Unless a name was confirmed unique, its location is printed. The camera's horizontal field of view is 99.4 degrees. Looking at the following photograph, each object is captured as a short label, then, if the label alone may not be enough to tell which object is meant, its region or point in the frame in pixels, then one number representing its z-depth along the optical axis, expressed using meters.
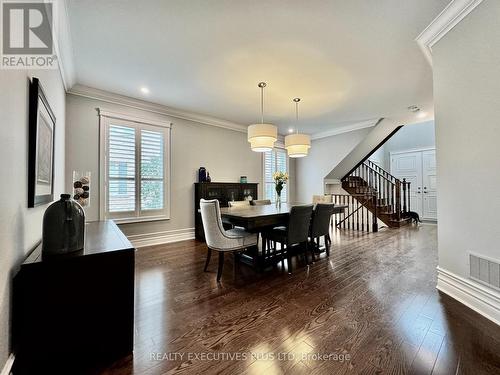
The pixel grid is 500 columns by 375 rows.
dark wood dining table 2.57
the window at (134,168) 3.74
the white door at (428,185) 7.25
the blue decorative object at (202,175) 4.78
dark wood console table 1.16
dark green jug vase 1.27
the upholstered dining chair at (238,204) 4.04
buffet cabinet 4.63
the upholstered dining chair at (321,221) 3.26
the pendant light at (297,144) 3.74
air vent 1.72
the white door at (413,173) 7.62
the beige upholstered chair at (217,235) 2.47
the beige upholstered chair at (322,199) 4.33
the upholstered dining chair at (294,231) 2.81
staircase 5.88
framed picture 1.45
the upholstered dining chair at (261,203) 4.36
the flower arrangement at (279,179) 3.93
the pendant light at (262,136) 3.12
